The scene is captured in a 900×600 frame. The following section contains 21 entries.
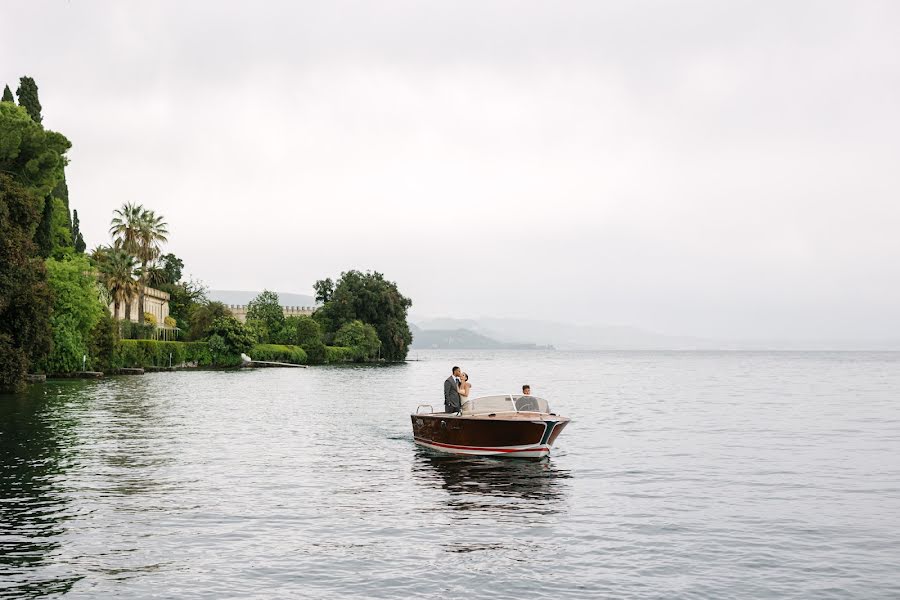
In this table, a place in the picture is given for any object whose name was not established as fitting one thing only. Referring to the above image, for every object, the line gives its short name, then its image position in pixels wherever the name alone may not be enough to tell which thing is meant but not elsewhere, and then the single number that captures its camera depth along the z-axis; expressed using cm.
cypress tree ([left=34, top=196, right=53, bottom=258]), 7975
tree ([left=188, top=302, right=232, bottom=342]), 12912
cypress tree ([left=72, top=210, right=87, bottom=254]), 11788
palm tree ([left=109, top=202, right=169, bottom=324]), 10981
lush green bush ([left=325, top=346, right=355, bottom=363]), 15330
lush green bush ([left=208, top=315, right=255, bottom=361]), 11944
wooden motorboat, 2684
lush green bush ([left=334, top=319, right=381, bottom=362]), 15850
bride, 2962
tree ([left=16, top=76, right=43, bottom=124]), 9719
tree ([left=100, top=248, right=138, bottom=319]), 10006
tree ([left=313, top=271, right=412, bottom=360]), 16662
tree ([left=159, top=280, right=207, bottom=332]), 14388
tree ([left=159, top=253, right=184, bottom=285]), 16438
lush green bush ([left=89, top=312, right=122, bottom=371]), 7888
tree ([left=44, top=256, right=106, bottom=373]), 6881
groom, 2923
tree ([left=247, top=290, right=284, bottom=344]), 15312
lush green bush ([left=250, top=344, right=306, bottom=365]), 13041
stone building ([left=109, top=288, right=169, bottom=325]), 11644
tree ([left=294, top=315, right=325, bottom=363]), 14800
